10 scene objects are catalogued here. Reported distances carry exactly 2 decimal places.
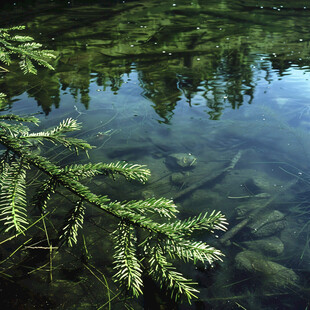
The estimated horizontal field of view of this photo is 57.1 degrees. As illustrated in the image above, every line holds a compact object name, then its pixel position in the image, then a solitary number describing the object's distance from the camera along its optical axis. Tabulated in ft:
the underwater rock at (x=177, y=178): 10.70
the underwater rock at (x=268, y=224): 8.58
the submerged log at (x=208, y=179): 10.12
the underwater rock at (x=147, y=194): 9.91
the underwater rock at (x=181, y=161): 11.30
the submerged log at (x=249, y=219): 8.30
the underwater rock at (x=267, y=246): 7.98
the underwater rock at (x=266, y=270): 7.06
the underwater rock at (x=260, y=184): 10.16
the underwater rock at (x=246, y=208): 9.21
